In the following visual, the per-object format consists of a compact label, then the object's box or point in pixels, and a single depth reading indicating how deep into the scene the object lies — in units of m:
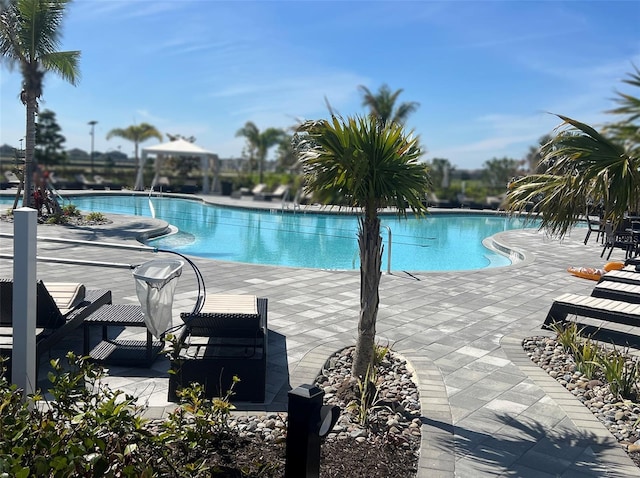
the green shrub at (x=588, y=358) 5.27
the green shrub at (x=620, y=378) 4.82
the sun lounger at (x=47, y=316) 4.68
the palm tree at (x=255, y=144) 40.48
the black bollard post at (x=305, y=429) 2.76
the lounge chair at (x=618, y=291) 7.12
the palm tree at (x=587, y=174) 4.23
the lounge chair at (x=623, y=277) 7.79
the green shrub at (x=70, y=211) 17.23
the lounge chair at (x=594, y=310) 6.41
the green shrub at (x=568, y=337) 6.04
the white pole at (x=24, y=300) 3.50
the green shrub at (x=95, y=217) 17.61
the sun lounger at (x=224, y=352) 4.50
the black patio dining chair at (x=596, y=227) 15.00
